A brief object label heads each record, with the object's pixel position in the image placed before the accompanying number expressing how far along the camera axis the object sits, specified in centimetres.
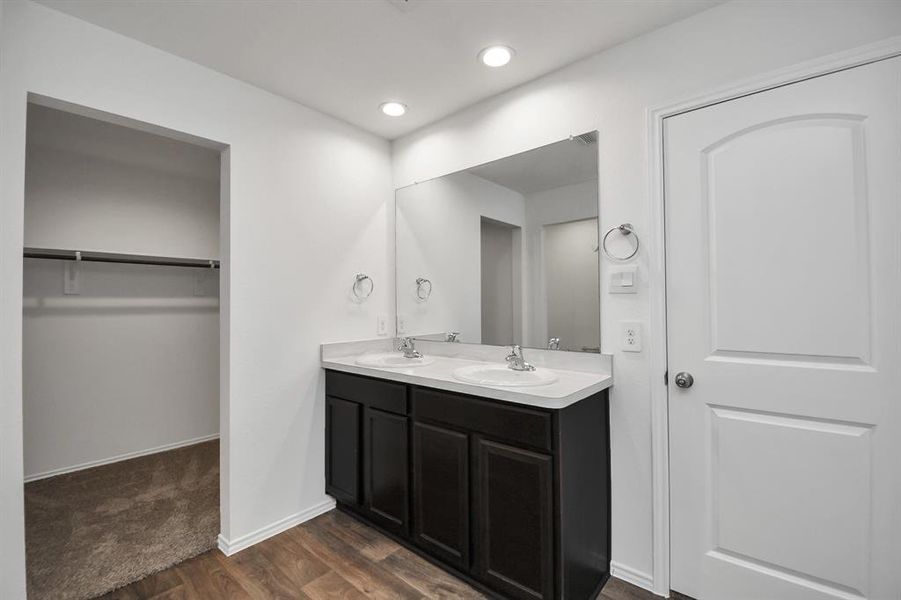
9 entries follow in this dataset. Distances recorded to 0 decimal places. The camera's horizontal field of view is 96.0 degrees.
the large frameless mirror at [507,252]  204
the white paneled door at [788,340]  136
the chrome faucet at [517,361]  207
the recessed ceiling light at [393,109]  247
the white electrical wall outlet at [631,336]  183
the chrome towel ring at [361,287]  274
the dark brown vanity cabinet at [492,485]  155
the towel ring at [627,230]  183
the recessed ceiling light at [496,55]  193
